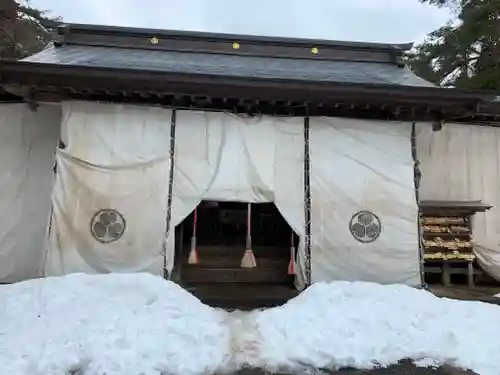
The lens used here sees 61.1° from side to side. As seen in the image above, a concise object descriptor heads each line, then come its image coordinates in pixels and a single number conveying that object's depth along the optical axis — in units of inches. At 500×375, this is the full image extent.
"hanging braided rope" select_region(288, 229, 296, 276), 255.6
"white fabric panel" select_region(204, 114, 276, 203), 254.4
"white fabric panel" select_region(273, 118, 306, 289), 256.5
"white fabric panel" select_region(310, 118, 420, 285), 255.9
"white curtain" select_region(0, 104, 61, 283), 276.8
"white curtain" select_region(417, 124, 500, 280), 316.5
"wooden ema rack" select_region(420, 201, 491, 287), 297.3
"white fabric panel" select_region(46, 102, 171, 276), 243.6
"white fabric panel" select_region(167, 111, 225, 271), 250.8
